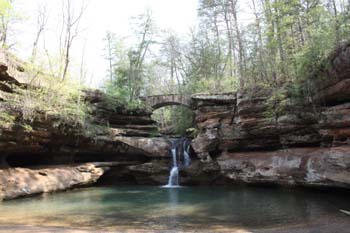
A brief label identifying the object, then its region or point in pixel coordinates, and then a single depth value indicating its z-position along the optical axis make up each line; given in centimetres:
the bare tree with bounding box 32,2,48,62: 1752
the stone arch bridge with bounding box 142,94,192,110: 2223
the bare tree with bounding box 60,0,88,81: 1809
